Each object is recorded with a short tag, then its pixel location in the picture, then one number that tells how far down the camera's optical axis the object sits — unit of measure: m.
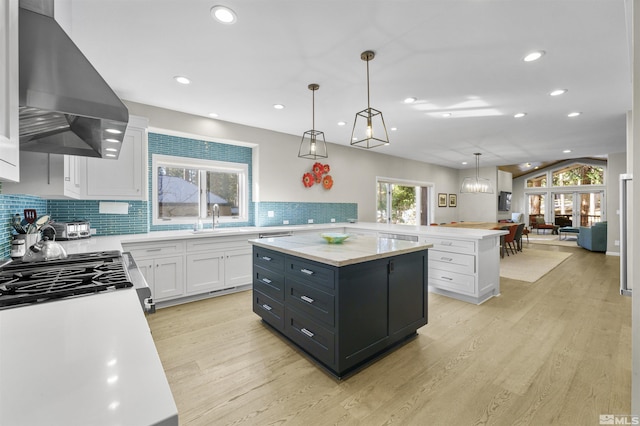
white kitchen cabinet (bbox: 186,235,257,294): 3.55
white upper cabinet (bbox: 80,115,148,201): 3.06
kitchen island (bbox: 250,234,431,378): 2.00
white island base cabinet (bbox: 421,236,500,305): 3.44
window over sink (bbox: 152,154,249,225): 4.02
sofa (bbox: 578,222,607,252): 6.92
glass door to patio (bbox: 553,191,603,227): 10.69
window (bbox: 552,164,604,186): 10.44
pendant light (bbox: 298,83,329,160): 3.60
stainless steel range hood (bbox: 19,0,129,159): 1.09
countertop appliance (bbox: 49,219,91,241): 2.70
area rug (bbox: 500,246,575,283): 4.81
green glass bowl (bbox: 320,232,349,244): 2.68
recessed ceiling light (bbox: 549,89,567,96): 3.21
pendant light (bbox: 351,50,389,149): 4.40
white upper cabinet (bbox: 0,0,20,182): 0.77
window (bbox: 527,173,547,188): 11.66
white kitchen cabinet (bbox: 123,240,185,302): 3.18
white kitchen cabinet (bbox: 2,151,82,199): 1.82
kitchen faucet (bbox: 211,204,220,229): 4.23
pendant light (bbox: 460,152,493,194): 7.11
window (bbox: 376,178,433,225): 7.13
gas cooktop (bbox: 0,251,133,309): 1.08
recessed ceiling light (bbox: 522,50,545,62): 2.44
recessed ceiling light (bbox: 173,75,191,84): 2.89
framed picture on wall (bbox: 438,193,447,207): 8.78
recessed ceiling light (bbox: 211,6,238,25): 1.90
